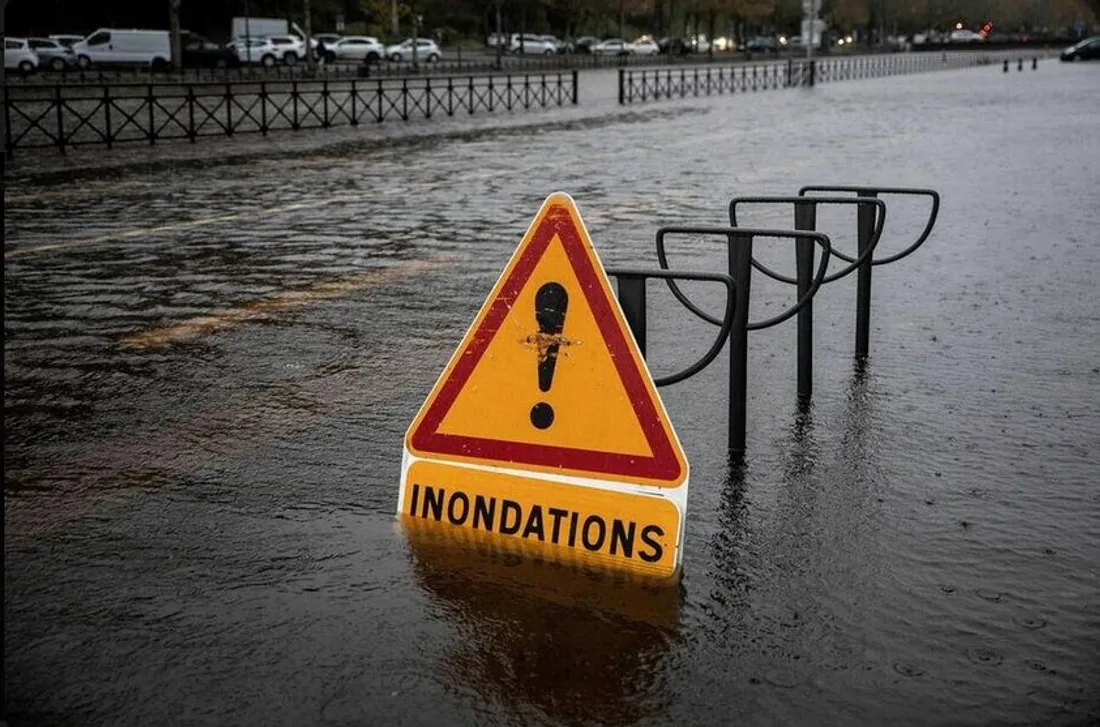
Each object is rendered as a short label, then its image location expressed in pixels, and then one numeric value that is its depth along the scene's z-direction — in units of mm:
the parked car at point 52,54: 56250
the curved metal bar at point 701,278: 4711
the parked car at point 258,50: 62938
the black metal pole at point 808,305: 6395
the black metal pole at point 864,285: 7109
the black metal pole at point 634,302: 4738
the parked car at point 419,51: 73638
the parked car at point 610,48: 92550
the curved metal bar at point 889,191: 7367
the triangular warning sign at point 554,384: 4367
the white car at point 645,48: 96800
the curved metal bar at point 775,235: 5492
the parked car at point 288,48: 65750
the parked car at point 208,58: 59938
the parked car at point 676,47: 96438
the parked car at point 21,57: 52688
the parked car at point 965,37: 128125
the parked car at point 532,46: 88769
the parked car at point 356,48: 73181
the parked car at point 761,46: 108250
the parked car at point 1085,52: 87812
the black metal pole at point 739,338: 5461
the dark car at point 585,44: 96812
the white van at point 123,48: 58750
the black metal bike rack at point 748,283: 4762
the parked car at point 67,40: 63344
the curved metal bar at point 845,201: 6707
